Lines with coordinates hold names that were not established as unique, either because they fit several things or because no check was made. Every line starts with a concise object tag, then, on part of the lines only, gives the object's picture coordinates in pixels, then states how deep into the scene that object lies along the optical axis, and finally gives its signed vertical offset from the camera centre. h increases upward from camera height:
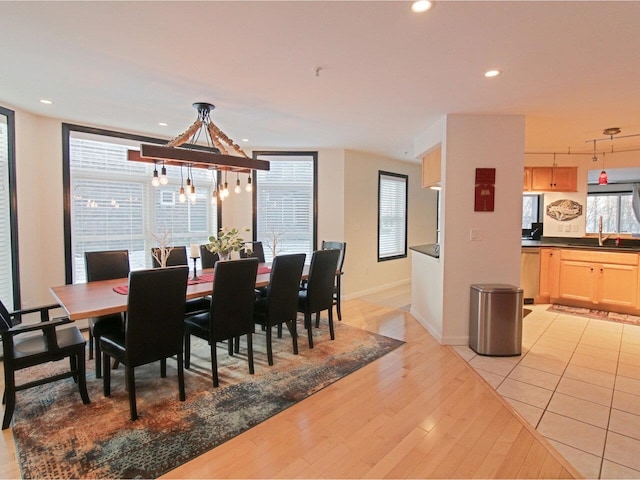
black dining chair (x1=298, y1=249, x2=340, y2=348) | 3.68 -0.69
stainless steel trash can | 3.41 -0.95
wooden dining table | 2.38 -0.58
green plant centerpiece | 3.55 -0.21
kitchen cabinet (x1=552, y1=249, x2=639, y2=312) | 4.71 -0.78
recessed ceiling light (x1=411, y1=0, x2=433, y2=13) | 1.71 +1.09
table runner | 2.95 -0.55
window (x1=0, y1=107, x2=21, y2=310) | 3.49 +0.06
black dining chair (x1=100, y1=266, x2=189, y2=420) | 2.35 -0.71
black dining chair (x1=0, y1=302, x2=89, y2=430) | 2.26 -0.88
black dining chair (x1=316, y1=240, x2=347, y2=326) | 4.61 -0.70
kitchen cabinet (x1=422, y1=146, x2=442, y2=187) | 4.09 +0.70
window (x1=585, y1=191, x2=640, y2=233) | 8.09 +0.29
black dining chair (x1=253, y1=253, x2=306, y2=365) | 3.26 -0.72
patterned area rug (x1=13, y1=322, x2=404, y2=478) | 1.99 -1.34
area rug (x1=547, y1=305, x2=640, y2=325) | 4.60 -1.25
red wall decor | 3.66 +0.37
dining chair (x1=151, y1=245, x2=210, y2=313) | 3.72 -0.46
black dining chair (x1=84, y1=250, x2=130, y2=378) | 3.00 -0.49
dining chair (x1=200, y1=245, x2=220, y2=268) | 4.27 -0.43
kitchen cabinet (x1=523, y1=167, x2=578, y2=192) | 5.54 +0.72
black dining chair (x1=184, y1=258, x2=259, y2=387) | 2.81 -0.71
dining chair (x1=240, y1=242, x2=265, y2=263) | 4.81 -0.37
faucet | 5.13 -0.21
